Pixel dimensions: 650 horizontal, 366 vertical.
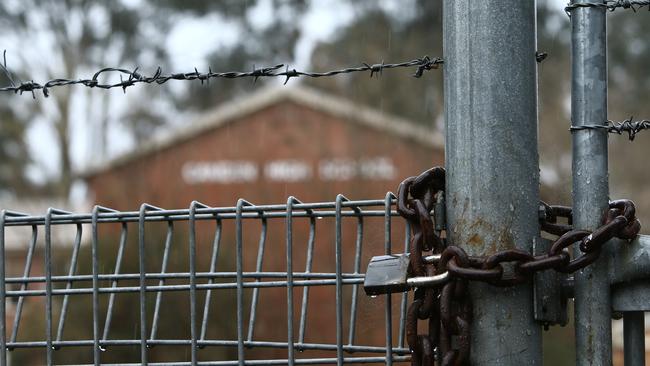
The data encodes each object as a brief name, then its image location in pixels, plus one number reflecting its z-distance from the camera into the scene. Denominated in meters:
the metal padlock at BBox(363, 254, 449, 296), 2.06
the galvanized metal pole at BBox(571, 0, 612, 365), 2.04
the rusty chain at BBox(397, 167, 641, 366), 1.96
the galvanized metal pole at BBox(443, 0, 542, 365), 2.04
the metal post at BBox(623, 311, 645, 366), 2.07
